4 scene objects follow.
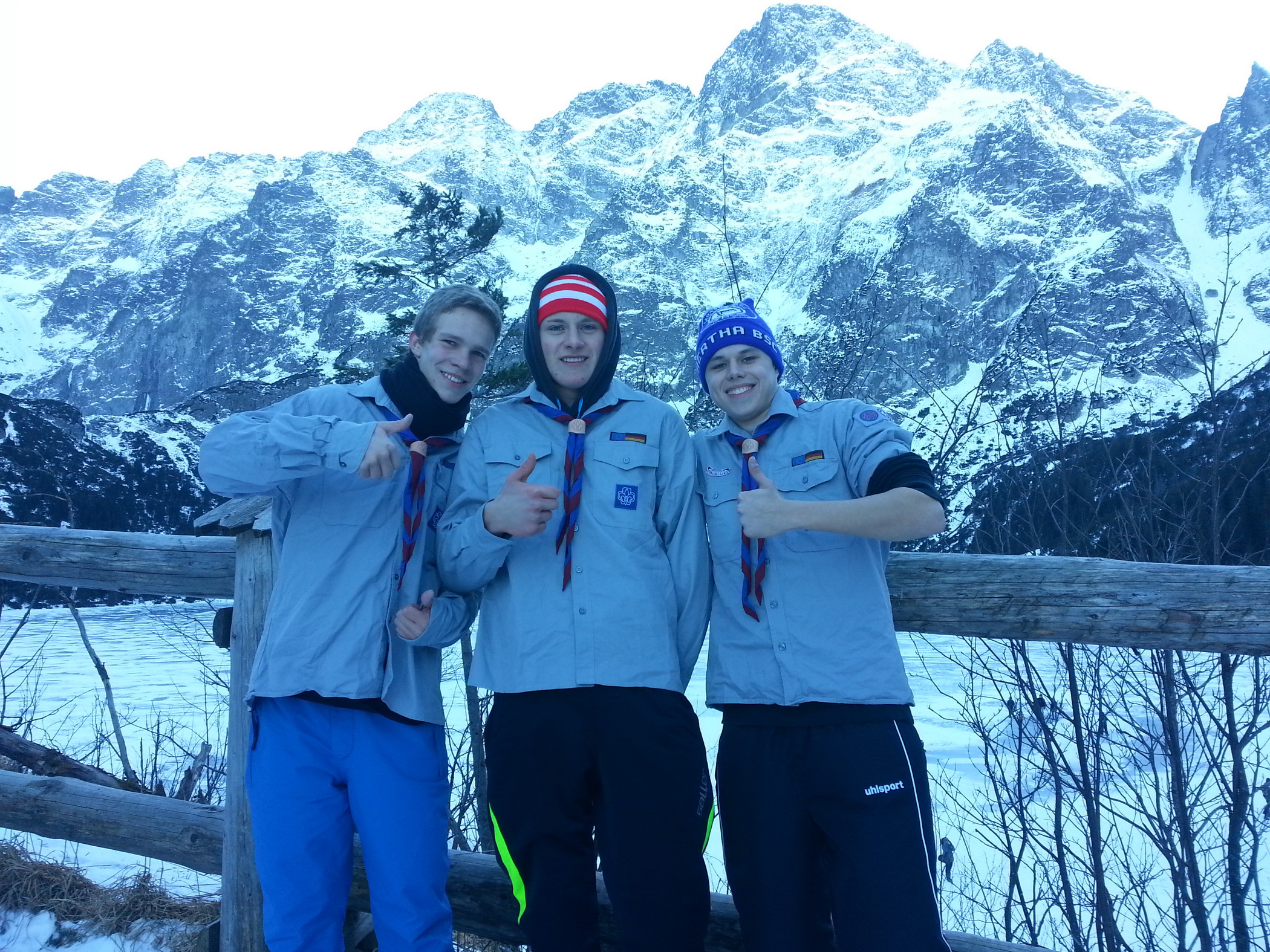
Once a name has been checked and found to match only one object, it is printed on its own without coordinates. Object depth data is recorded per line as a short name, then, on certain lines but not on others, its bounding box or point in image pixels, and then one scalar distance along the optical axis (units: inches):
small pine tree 633.0
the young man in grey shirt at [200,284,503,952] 77.2
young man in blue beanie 69.6
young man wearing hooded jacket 72.3
